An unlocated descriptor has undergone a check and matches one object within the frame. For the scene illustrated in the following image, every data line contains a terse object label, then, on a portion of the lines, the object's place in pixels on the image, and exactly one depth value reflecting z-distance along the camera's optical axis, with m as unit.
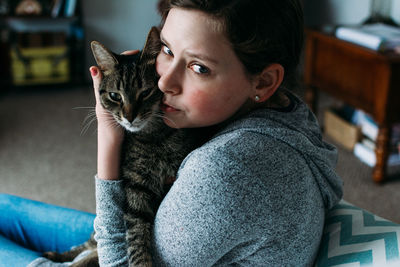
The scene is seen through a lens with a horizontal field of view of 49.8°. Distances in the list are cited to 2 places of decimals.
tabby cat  1.05
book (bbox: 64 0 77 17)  3.66
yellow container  3.63
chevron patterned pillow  0.86
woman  0.78
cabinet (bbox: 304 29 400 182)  2.20
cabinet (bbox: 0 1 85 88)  3.62
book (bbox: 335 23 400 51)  2.24
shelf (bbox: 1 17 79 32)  3.83
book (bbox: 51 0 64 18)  3.65
